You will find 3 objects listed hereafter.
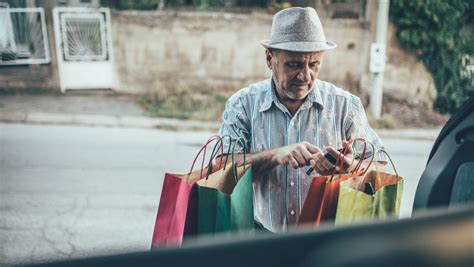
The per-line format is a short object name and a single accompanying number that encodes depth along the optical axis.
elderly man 1.90
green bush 8.82
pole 8.08
